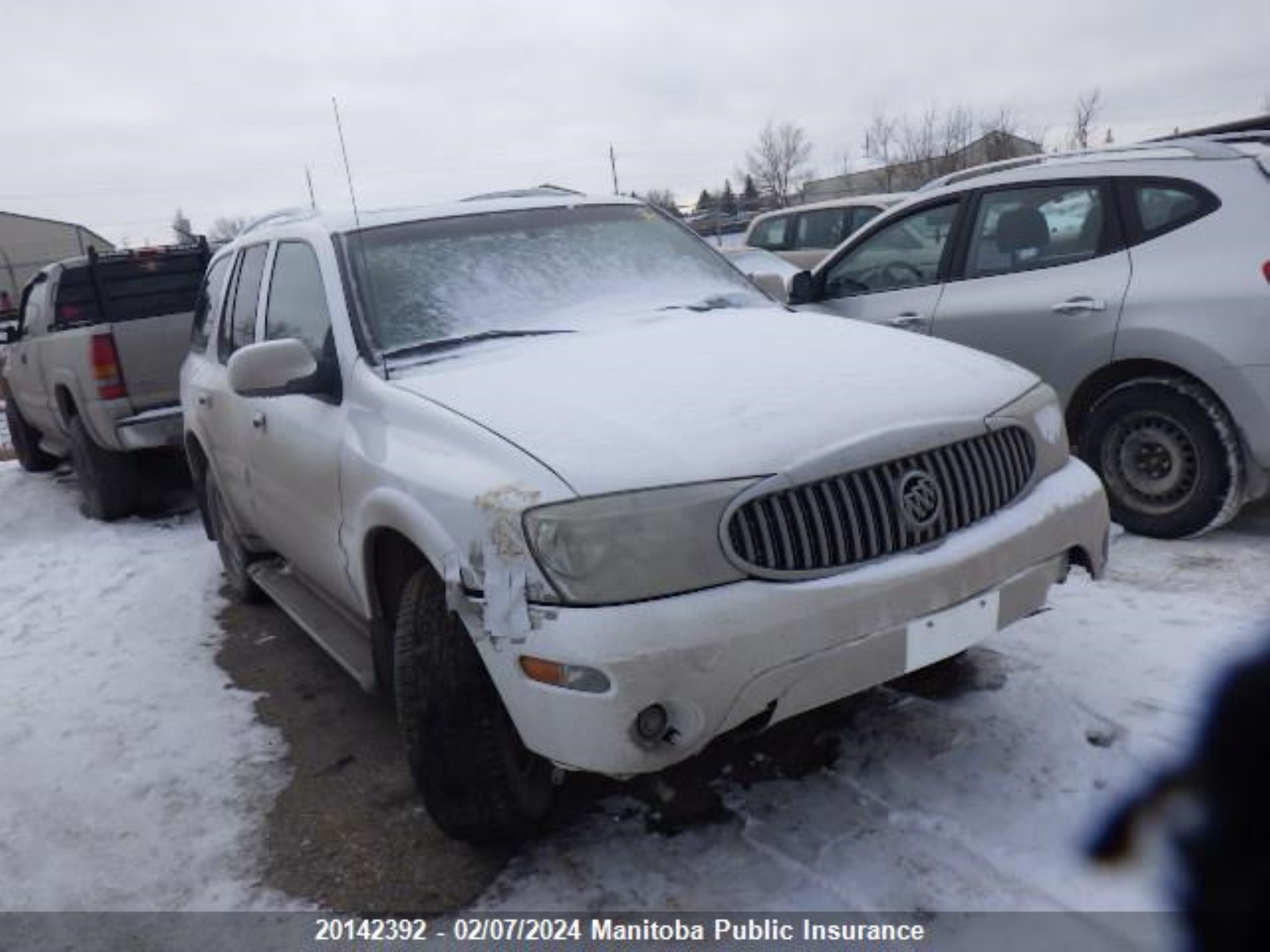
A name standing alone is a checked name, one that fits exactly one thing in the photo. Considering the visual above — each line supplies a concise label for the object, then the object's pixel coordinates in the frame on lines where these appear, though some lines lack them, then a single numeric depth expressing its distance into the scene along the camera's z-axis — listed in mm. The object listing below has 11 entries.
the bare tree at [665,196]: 53588
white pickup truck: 6711
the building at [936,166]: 41000
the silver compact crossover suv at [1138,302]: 4176
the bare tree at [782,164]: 59031
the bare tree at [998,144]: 41375
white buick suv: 2193
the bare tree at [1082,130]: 42250
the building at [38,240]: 53938
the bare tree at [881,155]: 47906
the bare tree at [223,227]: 42888
